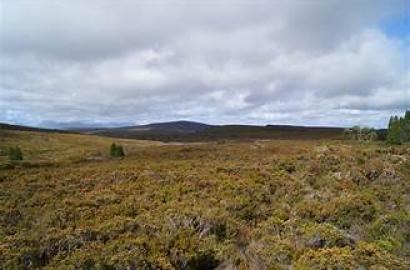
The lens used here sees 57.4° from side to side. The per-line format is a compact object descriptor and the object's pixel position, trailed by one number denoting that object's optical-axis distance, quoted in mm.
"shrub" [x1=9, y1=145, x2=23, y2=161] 47141
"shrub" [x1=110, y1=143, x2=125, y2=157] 48525
